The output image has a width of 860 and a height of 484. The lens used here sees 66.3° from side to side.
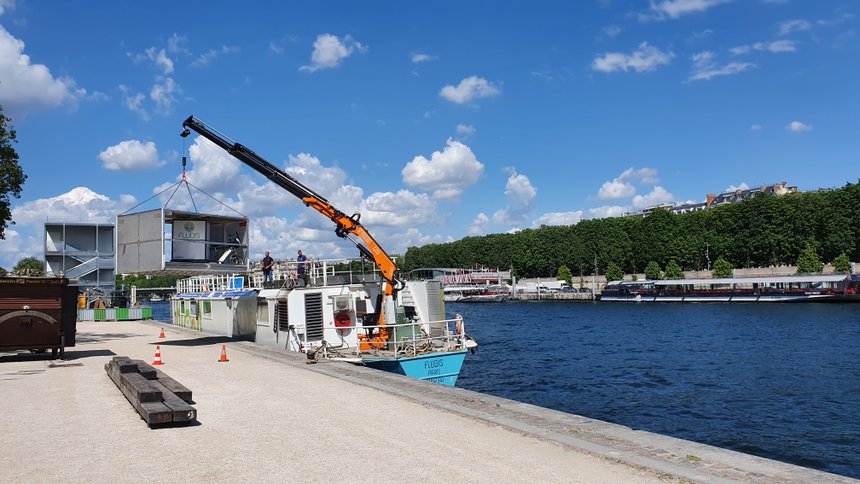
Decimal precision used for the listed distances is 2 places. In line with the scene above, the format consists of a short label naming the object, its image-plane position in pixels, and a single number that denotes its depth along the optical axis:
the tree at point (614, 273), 124.06
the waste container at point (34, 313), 21.23
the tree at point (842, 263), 95.38
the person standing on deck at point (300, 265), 28.13
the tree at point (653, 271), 117.00
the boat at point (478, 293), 134.12
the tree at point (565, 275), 133.38
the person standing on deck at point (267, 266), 29.98
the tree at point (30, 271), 22.86
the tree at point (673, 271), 114.03
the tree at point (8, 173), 30.73
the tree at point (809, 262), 98.19
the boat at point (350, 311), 22.72
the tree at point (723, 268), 108.18
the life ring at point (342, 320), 24.73
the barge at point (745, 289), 88.12
